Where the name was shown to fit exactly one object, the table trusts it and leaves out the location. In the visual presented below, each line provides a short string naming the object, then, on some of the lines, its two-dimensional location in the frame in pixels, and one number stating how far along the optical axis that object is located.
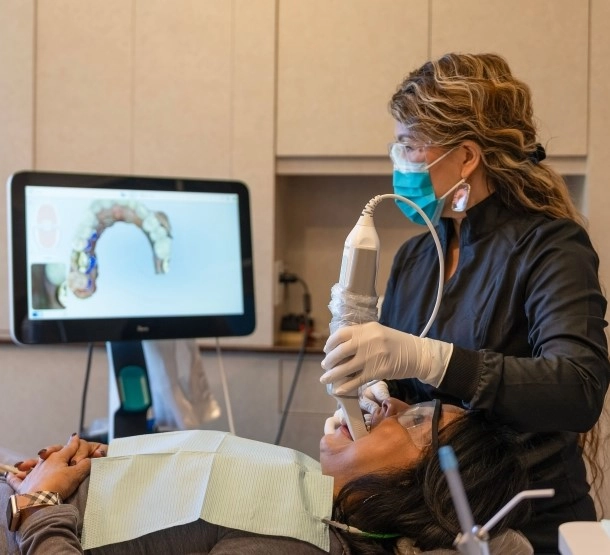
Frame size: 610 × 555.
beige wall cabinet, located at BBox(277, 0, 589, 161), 2.44
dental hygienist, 1.29
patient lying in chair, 1.23
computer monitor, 1.79
